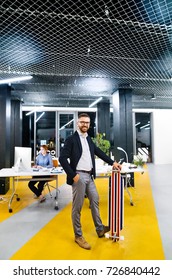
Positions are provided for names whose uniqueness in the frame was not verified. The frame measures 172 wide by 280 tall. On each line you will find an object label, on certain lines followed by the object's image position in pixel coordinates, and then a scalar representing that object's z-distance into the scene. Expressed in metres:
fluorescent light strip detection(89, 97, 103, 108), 8.29
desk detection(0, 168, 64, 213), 3.87
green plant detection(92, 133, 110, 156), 5.14
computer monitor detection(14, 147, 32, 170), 4.11
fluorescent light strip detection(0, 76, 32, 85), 5.12
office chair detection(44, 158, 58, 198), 5.47
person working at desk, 4.66
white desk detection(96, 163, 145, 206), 4.10
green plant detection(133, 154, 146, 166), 4.66
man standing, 2.51
